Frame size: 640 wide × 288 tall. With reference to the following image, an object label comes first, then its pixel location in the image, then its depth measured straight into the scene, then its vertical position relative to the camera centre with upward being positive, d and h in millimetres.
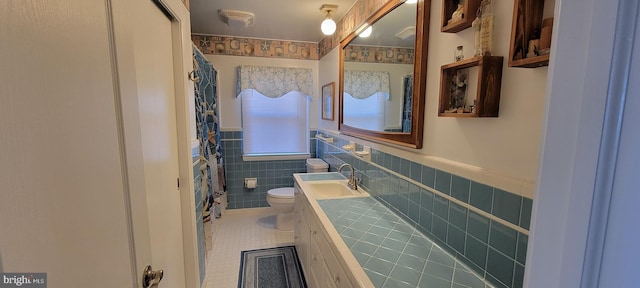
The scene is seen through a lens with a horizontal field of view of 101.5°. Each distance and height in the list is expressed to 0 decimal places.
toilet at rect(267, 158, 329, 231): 2941 -1008
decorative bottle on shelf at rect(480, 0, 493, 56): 970 +316
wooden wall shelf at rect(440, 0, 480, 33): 1030 +412
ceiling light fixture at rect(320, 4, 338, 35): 2340 +808
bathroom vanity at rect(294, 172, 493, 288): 1039 -643
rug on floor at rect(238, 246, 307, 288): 2119 -1369
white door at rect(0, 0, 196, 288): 367 -62
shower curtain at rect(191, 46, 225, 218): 2059 -187
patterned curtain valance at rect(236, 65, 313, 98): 3342 +426
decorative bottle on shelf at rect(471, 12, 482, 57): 996 +313
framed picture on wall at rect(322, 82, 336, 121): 3010 +160
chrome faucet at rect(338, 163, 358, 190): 2191 -576
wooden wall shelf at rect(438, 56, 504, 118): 952 +107
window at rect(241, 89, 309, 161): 3529 -185
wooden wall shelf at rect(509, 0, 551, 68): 799 +269
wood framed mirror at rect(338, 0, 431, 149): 1434 +266
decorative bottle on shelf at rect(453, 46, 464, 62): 1125 +258
